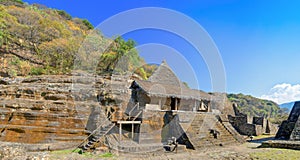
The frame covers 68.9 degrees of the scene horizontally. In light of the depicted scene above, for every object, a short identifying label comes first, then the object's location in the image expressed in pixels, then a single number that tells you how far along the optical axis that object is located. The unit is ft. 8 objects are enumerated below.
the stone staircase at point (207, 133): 46.38
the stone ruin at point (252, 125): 72.74
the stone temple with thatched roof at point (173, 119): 46.80
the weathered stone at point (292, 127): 48.59
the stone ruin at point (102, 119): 43.39
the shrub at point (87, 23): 160.01
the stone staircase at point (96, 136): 39.65
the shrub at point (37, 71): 84.12
